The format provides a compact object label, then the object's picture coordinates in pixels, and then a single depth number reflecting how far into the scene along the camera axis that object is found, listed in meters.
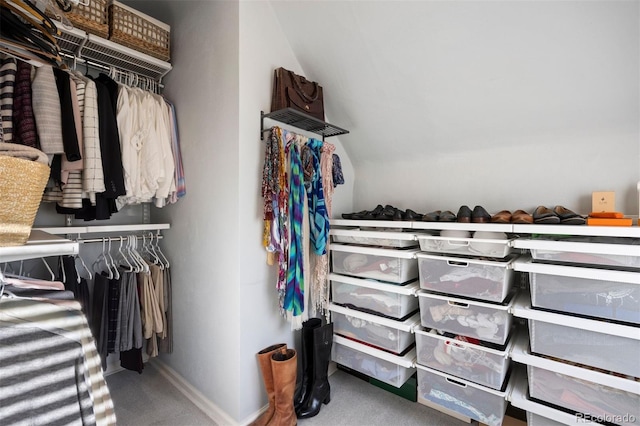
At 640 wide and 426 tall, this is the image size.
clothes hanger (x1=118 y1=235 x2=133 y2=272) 1.90
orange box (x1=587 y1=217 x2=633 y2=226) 1.19
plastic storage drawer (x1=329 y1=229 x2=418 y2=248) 1.64
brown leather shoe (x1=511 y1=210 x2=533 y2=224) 1.41
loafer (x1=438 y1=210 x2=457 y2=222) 1.61
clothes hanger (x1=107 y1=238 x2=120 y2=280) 1.81
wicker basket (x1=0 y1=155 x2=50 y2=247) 0.64
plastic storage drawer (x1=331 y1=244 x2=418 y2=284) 1.67
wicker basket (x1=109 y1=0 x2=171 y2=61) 1.69
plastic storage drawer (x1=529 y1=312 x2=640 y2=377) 1.13
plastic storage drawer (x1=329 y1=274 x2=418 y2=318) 1.68
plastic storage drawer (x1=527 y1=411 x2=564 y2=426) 1.32
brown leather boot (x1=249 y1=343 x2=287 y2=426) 1.63
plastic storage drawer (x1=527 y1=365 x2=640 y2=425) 1.16
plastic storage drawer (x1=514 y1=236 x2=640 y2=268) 1.13
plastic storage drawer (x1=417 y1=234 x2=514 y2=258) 1.41
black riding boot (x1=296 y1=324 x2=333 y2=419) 1.74
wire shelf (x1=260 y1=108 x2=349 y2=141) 1.68
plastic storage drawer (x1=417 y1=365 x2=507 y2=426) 1.43
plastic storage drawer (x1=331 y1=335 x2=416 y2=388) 1.71
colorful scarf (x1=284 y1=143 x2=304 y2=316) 1.71
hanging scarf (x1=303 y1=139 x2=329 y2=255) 1.79
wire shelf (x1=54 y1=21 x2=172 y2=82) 1.59
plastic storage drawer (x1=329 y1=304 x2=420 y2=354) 1.69
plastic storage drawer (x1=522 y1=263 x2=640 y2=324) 1.14
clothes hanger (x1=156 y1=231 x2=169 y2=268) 2.06
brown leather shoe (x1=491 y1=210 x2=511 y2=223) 1.48
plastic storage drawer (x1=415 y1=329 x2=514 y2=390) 1.41
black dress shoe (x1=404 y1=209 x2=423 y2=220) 1.80
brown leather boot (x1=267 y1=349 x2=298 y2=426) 1.59
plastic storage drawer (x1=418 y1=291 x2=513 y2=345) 1.41
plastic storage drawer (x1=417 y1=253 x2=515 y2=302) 1.40
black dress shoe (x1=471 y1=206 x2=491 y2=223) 1.53
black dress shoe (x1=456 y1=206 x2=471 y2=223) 1.56
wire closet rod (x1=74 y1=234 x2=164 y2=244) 1.85
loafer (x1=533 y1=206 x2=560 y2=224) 1.33
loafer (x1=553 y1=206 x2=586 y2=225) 1.28
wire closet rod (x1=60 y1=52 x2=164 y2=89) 1.68
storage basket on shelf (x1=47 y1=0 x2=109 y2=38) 1.55
